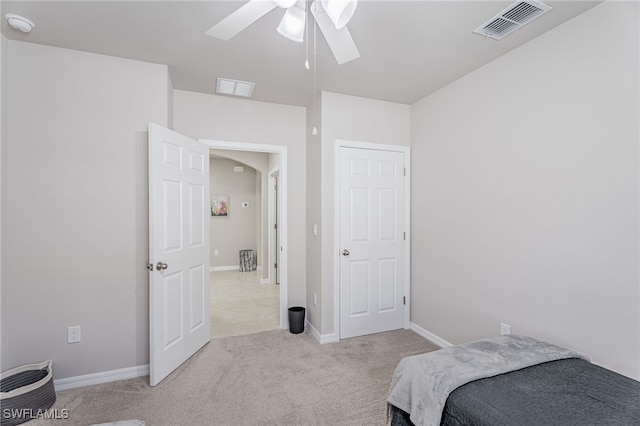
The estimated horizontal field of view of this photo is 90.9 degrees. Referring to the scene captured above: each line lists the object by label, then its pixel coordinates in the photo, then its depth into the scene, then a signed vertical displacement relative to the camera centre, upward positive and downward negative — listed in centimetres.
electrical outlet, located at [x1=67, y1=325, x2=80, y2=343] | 246 -95
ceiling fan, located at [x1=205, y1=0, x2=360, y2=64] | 138 +93
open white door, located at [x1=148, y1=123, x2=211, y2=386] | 245 -31
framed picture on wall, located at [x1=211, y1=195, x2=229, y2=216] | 714 +19
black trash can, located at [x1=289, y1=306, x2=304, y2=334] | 350 -120
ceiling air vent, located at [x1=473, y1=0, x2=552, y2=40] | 191 +126
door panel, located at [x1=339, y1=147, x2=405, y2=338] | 339 -30
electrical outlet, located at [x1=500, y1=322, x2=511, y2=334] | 246 -91
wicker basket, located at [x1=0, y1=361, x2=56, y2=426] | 193 -118
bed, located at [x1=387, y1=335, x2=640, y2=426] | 130 -82
